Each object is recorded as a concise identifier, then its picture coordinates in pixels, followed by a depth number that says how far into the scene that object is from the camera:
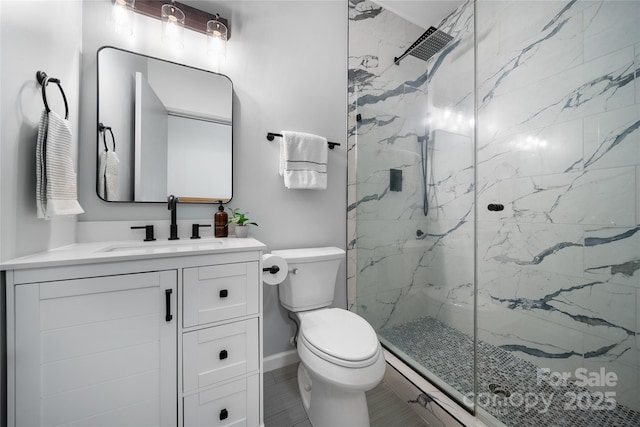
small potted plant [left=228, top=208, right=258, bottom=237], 1.37
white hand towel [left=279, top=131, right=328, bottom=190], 1.56
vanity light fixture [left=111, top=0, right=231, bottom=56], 1.28
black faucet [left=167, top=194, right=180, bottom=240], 1.25
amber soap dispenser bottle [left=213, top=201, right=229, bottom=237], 1.37
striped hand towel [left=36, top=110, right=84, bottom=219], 0.84
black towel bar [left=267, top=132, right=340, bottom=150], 1.57
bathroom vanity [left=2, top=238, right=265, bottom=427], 0.75
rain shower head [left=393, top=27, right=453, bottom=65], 1.73
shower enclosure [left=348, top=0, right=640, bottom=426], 1.22
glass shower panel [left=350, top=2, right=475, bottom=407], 1.66
